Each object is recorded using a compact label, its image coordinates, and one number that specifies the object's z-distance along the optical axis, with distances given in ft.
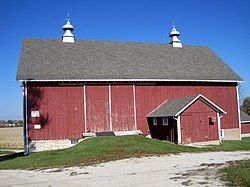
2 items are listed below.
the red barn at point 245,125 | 134.00
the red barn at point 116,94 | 88.12
